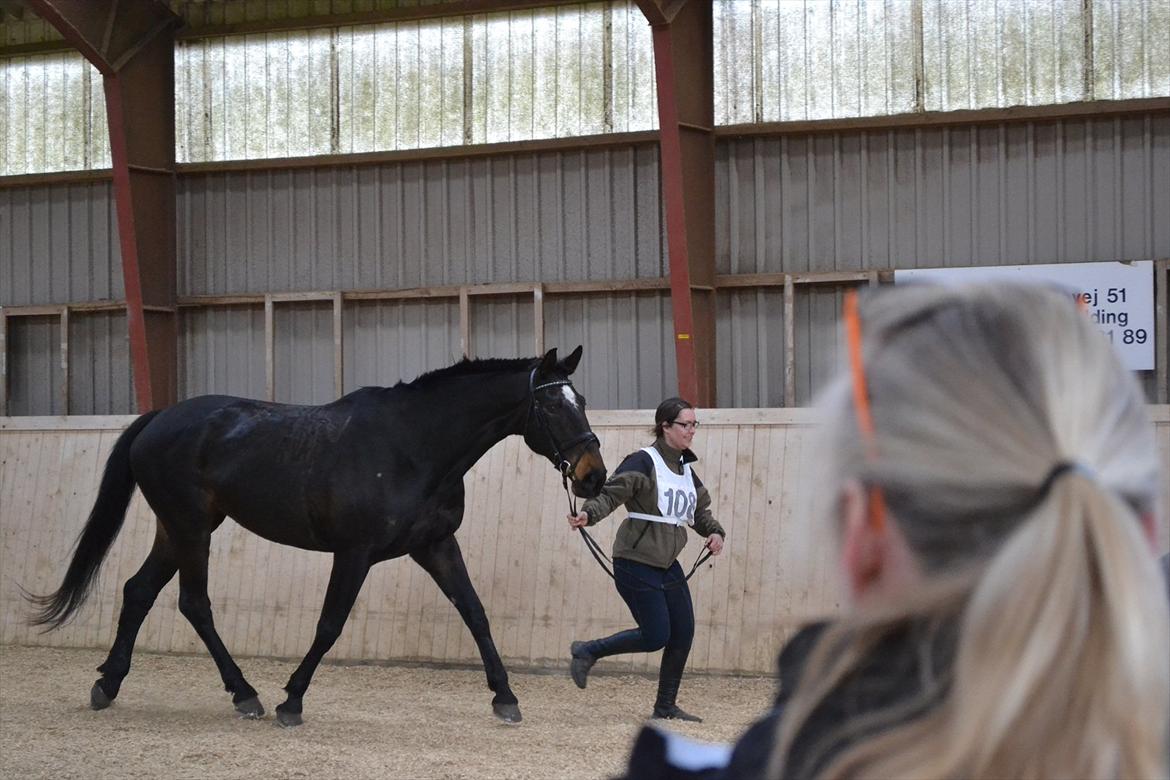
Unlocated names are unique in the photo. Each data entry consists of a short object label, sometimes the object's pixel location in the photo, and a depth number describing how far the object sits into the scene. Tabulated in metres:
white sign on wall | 11.01
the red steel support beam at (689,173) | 11.45
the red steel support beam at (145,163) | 12.88
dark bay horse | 7.44
